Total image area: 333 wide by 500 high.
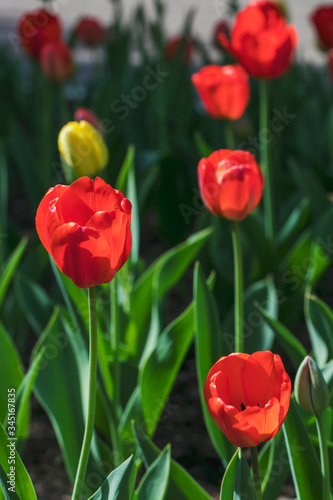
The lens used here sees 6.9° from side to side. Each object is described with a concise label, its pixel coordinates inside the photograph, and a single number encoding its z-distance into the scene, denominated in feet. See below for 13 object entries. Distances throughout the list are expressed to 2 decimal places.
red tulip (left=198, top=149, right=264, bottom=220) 6.78
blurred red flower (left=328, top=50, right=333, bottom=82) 9.48
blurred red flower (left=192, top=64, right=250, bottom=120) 7.73
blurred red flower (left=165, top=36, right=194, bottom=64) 13.02
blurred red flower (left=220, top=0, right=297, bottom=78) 7.76
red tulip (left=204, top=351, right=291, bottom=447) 6.09
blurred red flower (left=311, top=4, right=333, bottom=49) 9.60
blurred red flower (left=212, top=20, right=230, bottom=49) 12.81
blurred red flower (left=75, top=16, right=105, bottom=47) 13.45
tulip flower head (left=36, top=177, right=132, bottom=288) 6.14
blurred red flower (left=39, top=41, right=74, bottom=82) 9.38
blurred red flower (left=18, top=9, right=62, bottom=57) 9.54
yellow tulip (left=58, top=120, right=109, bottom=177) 7.10
